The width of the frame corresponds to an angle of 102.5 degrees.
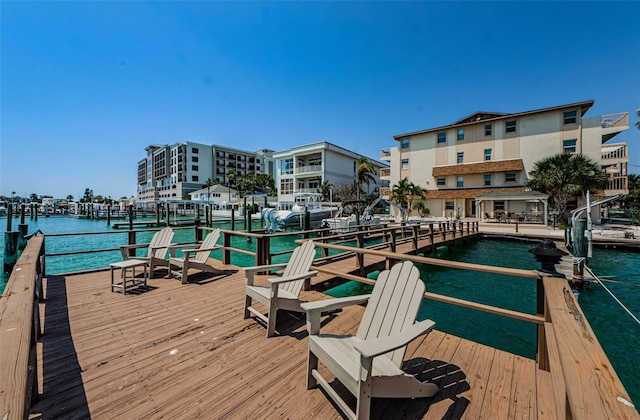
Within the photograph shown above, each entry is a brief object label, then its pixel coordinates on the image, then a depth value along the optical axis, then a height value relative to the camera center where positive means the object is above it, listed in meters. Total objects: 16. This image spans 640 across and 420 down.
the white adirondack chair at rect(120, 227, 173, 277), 5.40 -0.88
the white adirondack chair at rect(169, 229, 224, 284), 5.03 -1.08
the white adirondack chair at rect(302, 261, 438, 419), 1.64 -1.06
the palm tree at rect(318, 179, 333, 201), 34.00 +2.34
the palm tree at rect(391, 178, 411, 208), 27.78 +1.78
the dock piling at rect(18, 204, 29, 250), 7.67 -0.79
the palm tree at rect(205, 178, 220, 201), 57.12 +5.90
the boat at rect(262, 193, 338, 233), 21.66 -0.72
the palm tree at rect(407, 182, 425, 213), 27.75 +1.77
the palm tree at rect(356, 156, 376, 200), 30.94 +4.55
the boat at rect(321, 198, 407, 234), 19.89 -1.01
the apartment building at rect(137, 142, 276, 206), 58.62 +10.98
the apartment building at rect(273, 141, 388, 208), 36.66 +6.29
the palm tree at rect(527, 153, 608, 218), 18.47 +2.29
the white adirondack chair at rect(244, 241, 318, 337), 3.04 -1.07
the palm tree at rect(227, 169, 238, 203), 53.66 +6.61
